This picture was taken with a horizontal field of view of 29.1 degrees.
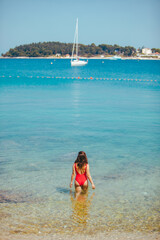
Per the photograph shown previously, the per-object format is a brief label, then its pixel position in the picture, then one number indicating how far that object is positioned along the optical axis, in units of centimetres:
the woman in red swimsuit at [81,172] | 862
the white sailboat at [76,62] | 10665
